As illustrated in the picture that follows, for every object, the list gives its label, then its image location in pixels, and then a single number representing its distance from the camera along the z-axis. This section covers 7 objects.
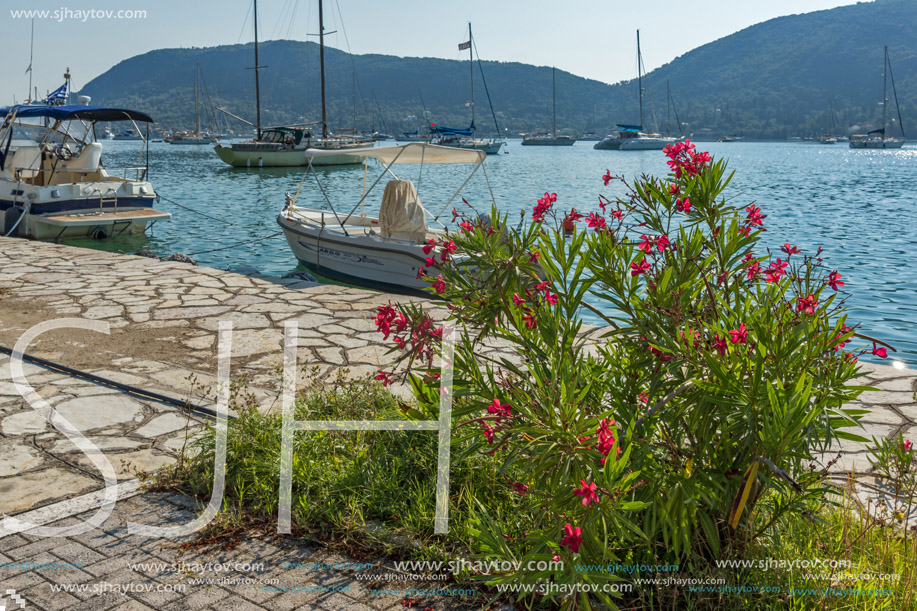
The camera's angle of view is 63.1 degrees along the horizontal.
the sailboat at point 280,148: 47.19
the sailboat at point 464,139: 57.38
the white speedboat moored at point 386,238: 11.29
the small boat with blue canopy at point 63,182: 15.93
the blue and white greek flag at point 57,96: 17.55
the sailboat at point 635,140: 94.81
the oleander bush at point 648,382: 2.36
